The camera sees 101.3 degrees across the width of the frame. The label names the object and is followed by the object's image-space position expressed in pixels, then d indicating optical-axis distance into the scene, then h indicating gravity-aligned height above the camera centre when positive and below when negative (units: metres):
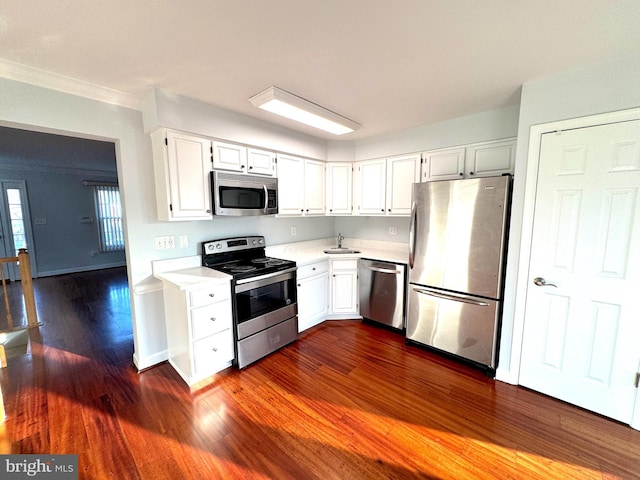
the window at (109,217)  6.79 -0.11
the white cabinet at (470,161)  2.63 +0.55
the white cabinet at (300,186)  3.19 +0.35
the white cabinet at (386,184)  3.26 +0.37
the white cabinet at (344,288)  3.45 -1.00
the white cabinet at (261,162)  2.85 +0.57
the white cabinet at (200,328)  2.20 -1.01
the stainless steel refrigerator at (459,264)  2.31 -0.50
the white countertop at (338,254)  3.26 -0.54
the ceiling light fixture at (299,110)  2.18 +0.95
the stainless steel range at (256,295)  2.48 -0.84
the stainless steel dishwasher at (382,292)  3.10 -0.97
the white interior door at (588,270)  1.79 -0.42
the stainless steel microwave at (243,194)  2.56 +0.20
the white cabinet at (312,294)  3.14 -1.02
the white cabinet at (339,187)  3.75 +0.37
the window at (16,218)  5.63 -0.10
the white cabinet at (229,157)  2.58 +0.57
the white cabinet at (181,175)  2.30 +0.35
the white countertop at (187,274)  2.20 -0.57
